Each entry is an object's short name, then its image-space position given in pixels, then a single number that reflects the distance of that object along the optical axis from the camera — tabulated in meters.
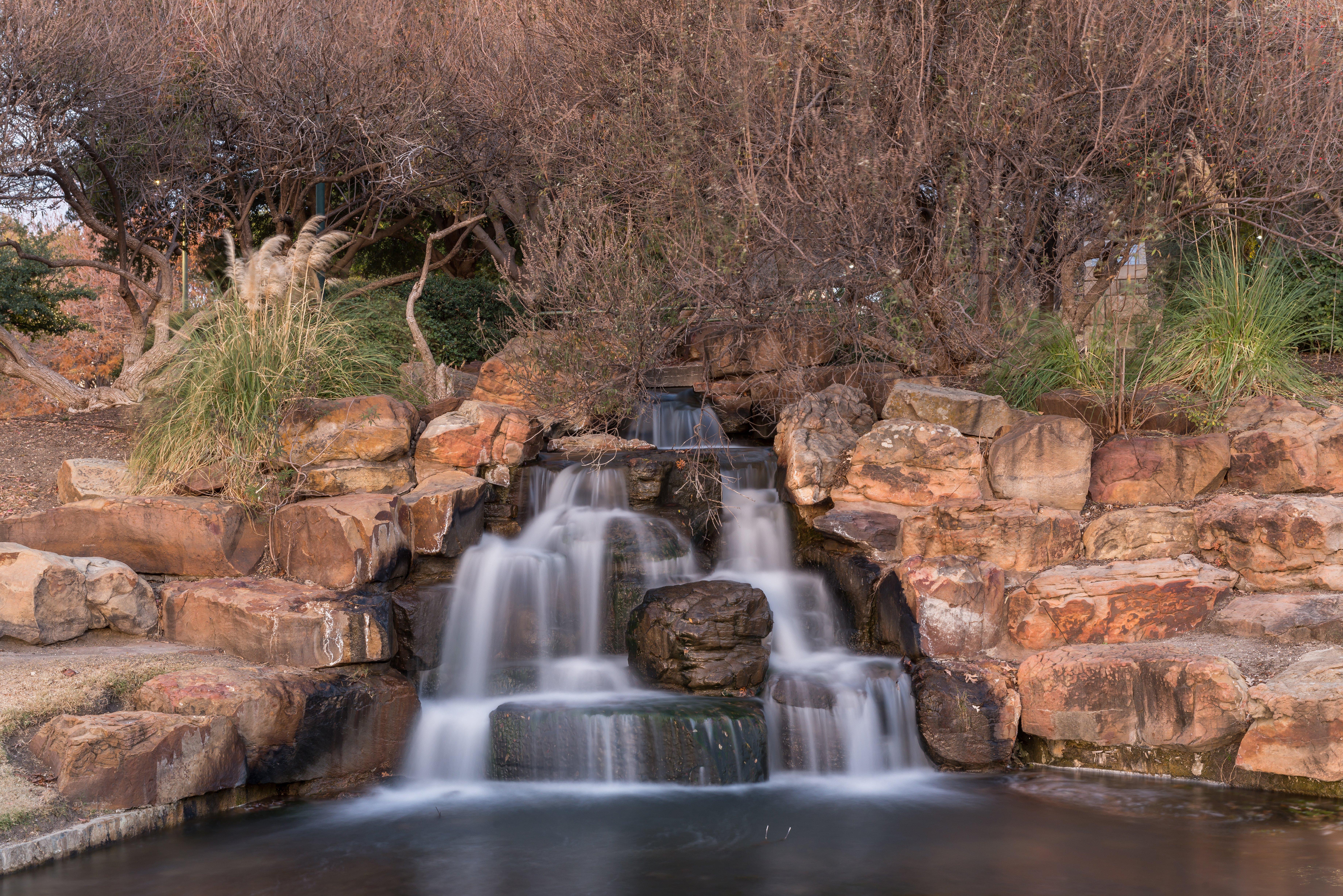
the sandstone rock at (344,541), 7.04
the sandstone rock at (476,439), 8.28
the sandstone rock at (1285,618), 6.19
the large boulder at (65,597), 6.37
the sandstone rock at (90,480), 7.85
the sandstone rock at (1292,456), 7.12
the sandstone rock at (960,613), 6.84
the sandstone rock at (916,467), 7.56
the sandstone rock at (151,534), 7.31
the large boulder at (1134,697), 5.84
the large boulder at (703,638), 6.72
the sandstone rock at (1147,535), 7.04
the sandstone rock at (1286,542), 6.57
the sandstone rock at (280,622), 6.46
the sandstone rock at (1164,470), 7.34
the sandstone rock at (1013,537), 7.12
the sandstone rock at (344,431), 7.91
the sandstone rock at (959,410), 7.82
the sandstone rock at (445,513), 7.52
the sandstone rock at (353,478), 7.81
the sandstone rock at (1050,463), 7.39
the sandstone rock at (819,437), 7.89
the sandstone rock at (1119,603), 6.58
